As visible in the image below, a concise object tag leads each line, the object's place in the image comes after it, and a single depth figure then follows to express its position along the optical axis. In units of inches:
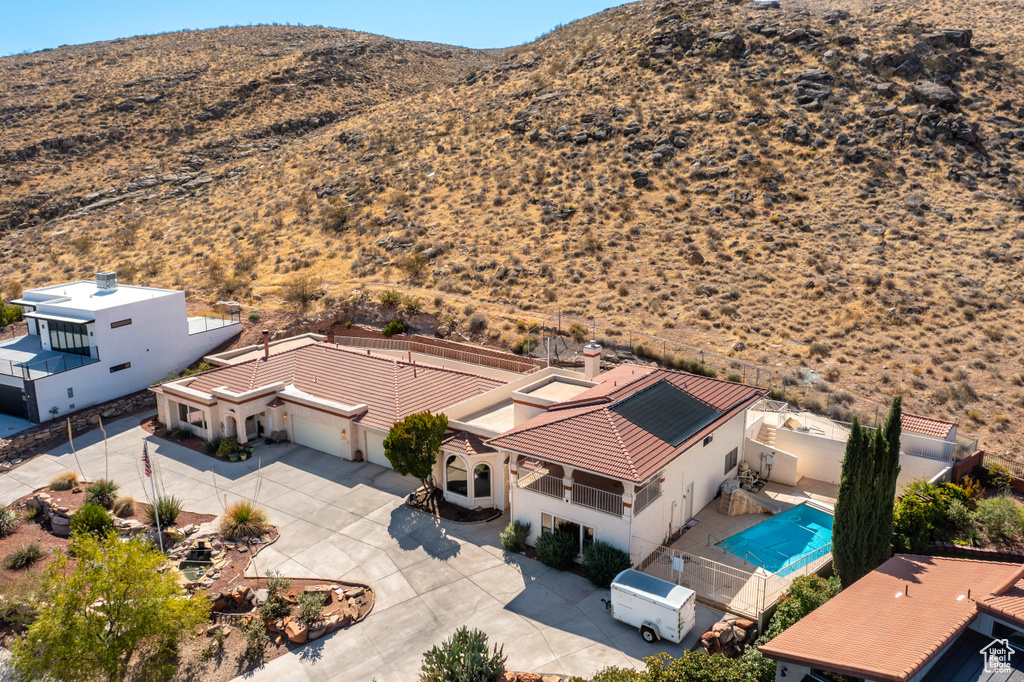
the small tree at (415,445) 965.2
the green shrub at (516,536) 876.0
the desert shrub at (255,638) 696.4
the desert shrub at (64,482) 1058.7
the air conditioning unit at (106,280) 1537.9
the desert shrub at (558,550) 833.5
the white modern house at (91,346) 1318.9
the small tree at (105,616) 598.2
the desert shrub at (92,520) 912.9
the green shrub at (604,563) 793.6
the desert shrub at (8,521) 946.1
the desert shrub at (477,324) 1611.3
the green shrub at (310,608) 727.7
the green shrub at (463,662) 631.8
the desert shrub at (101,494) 1008.4
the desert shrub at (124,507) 981.2
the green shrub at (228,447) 1181.1
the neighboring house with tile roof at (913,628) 514.3
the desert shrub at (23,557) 856.9
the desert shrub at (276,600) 741.9
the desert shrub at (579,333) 1530.5
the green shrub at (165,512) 954.7
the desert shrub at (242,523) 912.3
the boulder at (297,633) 709.9
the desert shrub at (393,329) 1637.6
